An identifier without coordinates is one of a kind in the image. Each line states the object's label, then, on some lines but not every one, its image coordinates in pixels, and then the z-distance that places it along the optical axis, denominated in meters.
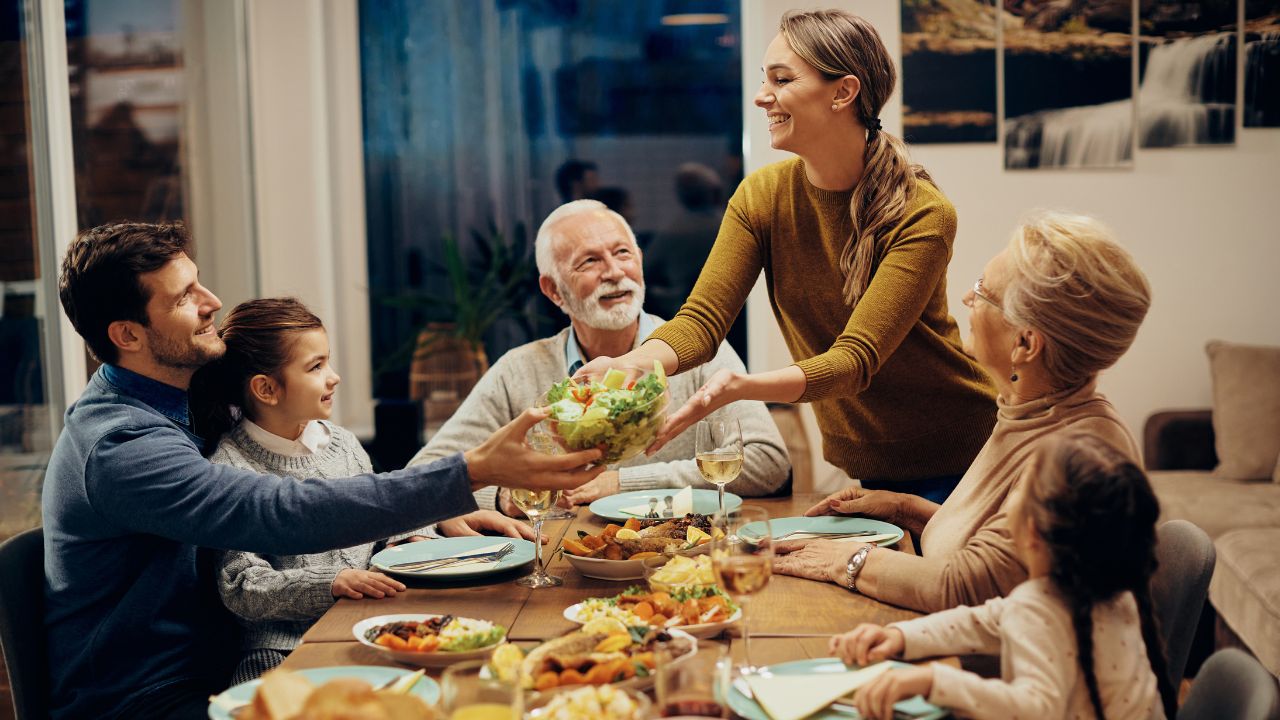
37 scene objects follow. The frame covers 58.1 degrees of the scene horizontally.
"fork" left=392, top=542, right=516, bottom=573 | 1.95
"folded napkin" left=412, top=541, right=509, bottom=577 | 1.91
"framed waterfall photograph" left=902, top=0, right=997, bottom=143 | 4.68
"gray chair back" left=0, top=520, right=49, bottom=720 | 1.88
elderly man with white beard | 2.83
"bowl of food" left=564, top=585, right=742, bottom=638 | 1.60
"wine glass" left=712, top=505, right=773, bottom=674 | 1.42
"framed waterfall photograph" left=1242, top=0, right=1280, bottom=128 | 4.68
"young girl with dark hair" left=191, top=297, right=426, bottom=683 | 2.16
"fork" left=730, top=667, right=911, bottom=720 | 1.33
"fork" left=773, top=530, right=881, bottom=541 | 2.08
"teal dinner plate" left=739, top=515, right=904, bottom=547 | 2.11
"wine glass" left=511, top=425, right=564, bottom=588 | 1.92
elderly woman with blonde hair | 1.68
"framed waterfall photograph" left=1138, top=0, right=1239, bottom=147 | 4.68
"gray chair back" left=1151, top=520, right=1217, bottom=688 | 1.80
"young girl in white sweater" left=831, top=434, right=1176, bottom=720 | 1.32
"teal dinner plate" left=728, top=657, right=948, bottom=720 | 1.32
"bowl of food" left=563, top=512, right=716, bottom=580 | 1.89
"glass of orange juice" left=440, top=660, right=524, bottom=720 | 1.13
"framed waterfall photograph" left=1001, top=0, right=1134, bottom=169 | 4.68
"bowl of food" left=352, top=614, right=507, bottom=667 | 1.50
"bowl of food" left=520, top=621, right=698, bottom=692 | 1.34
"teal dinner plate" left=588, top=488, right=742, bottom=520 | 2.30
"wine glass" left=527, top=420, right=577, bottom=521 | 1.80
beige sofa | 3.43
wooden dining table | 1.58
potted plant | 4.88
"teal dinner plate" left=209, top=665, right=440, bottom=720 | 1.36
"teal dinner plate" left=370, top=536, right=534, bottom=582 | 1.91
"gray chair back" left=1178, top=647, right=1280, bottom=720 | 1.33
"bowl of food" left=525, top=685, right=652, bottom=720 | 1.20
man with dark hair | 1.79
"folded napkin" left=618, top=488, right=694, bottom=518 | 2.30
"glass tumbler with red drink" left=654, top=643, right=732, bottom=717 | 1.24
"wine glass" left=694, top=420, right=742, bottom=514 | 1.97
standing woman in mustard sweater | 2.19
